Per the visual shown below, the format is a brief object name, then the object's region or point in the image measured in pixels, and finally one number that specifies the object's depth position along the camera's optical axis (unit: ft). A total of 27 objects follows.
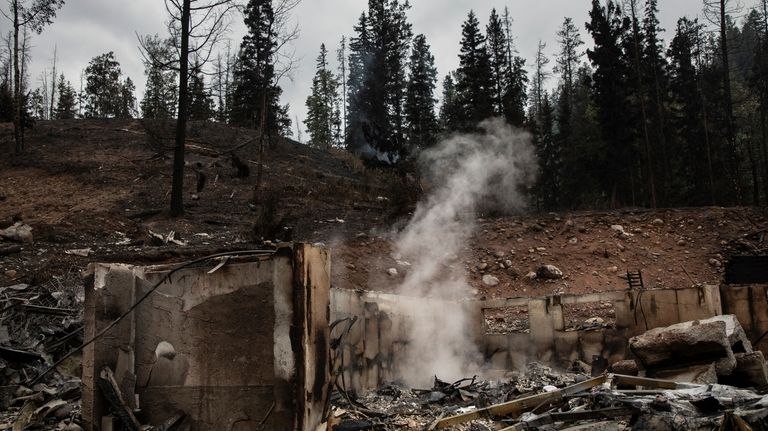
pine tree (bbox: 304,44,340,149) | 170.91
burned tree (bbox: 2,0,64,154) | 83.51
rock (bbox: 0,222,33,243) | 43.42
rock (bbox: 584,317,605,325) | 46.00
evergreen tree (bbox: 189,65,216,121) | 129.33
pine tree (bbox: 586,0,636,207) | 90.27
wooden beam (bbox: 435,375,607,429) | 22.50
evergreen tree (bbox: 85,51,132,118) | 159.02
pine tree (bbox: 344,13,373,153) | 121.19
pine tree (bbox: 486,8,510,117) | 99.40
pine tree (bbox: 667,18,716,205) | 95.25
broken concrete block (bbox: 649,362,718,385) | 24.48
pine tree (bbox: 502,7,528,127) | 94.38
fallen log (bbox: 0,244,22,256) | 39.70
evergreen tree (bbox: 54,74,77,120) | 171.22
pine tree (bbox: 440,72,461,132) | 101.50
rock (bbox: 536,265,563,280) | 55.36
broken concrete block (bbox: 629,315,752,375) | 25.18
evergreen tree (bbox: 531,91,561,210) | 113.29
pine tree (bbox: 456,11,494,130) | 92.89
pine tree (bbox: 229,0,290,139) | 75.56
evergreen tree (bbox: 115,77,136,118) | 160.86
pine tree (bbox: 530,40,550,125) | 154.81
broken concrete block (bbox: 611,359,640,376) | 30.19
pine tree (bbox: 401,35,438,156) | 111.14
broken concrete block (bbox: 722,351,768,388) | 25.44
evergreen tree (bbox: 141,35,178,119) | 133.07
